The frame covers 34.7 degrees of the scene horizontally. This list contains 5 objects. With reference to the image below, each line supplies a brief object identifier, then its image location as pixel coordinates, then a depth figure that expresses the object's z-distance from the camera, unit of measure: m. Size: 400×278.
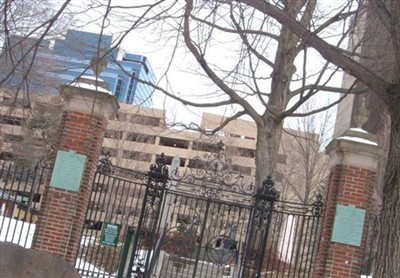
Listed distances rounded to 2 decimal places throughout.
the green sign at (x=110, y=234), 11.05
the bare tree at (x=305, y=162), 27.77
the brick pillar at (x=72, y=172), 10.10
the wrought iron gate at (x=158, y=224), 10.69
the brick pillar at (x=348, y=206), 10.09
